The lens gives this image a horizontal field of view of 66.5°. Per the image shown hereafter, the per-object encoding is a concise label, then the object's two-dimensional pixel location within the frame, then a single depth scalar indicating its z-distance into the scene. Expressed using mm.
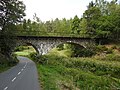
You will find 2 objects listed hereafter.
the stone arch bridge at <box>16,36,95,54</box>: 22031
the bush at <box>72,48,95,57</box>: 24117
